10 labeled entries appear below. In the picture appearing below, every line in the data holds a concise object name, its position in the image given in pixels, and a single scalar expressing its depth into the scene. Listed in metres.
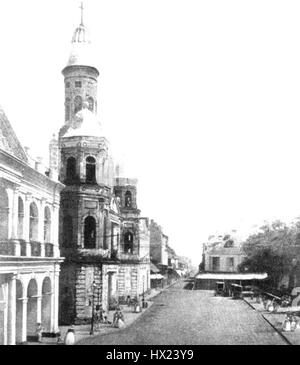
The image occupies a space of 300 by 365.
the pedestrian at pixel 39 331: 27.62
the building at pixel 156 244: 93.88
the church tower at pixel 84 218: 37.34
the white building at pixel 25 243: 23.77
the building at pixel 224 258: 89.75
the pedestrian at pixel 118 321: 34.15
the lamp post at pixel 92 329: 30.87
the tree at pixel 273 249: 49.78
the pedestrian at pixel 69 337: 25.16
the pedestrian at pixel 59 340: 27.34
